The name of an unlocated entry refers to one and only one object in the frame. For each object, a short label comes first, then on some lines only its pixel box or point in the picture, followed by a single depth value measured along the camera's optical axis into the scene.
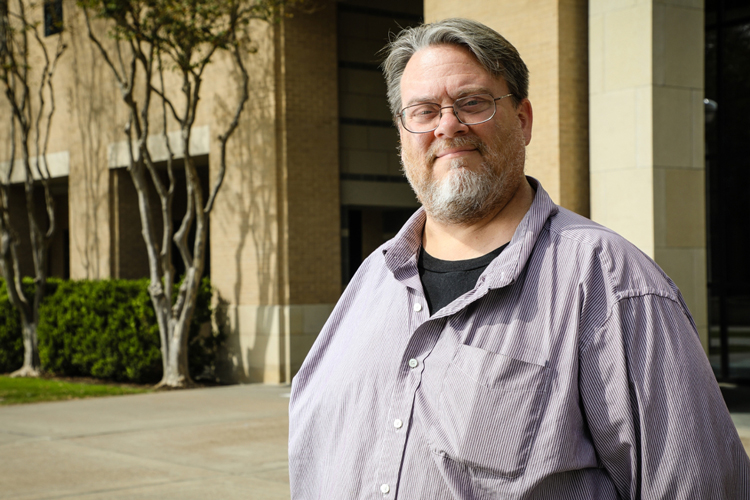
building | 8.42
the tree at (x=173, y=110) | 12.03
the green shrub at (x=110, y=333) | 13.56
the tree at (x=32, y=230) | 14.51
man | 1.84
